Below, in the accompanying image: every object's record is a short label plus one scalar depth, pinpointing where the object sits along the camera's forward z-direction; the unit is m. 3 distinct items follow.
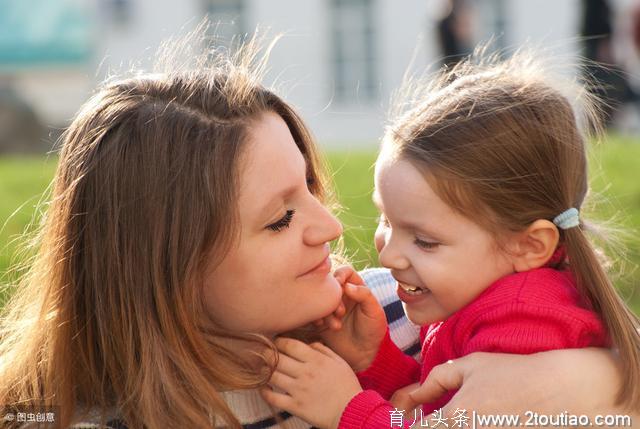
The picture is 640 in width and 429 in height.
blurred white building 18.08
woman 2.37
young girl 2.40
